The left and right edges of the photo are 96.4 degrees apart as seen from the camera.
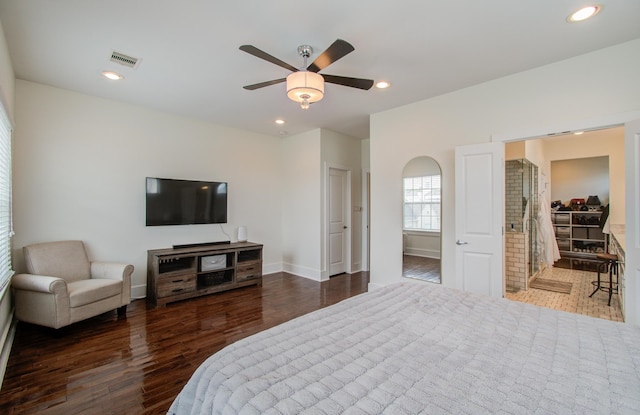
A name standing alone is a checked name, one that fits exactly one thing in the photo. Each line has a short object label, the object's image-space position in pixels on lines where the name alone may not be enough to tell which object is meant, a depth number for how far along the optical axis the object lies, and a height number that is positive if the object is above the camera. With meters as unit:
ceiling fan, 2.08 +1.10
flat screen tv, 4.18 +0.09
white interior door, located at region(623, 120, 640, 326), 2.34 -0.17
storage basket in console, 4.39 -1.11
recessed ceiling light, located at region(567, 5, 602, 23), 2.08 +1.43
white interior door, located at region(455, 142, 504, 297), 3.18 -0.14
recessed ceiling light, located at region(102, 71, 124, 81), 3.09 +1.46
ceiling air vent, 2.71 +1.46
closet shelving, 6.53 -0.67
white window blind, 2.56 +0.08
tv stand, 3.87 -0.92
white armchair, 2.83 -0.84
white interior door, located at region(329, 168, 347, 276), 5.54 -0.29
